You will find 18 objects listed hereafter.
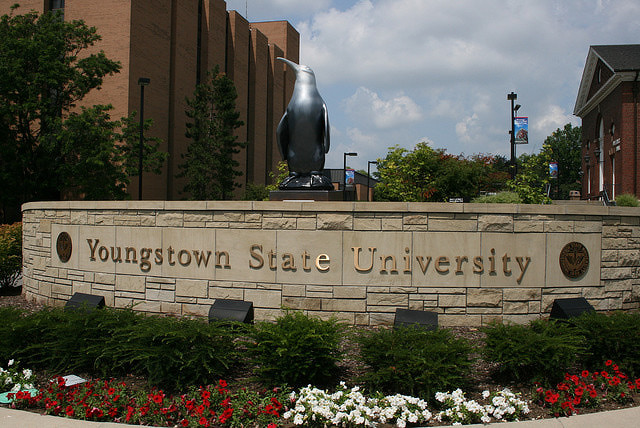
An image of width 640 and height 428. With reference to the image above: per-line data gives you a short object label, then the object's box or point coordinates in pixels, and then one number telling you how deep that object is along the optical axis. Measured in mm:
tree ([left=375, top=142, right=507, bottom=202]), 31545
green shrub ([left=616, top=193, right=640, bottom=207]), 23234
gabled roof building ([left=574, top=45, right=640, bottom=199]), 35531
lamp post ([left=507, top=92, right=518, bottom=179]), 23541
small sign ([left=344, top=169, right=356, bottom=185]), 41947
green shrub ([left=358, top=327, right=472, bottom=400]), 5180
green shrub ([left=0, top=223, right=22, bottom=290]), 12617
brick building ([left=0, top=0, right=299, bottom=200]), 26766
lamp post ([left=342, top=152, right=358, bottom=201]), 40431
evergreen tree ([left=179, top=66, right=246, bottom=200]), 31922
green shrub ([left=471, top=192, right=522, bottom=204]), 17312
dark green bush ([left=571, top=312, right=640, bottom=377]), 5836
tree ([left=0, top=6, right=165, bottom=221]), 22109
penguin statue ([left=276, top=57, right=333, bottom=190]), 10875
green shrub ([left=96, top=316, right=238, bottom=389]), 5520
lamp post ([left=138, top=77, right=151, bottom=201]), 21000
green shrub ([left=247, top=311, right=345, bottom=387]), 5414
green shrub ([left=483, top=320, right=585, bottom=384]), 5445
